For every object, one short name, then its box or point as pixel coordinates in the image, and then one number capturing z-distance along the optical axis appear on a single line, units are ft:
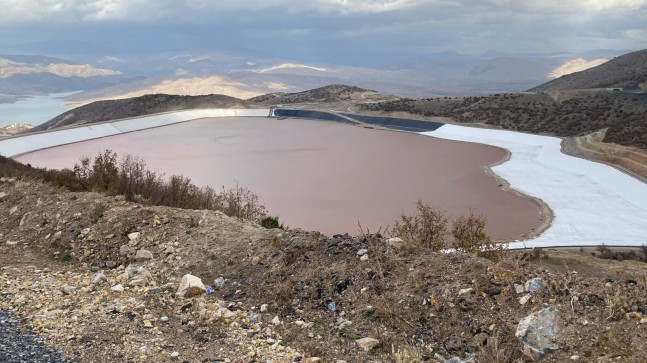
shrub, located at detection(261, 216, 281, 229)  48.92
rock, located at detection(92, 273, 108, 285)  28.12
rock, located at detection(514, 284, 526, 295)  22.21
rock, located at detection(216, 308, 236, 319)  23.88
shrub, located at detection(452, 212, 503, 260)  39.19
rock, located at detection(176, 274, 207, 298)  26.56
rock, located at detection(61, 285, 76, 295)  26.40
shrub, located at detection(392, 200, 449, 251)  37.13
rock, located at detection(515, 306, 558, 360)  18.79
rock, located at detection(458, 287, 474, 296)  22.75
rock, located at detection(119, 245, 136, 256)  31.78
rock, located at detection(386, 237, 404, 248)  28.56
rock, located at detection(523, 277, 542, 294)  22.14
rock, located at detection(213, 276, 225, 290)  27.81
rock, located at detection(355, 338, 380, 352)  21.18
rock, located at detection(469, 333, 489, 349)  20.18
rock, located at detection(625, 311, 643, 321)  19.36
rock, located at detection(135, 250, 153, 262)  31.12
